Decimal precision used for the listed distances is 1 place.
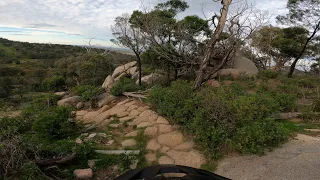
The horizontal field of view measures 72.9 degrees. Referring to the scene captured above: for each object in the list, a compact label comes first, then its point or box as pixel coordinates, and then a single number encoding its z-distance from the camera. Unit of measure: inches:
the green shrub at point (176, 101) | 182.1
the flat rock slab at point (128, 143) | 167.1
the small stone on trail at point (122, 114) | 231.7
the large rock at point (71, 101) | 318.3
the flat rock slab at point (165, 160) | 144.8
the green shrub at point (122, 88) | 301.1
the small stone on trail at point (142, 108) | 237.9
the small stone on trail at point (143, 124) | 195.6
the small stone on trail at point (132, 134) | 182.5
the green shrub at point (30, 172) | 114.1
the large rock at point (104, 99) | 294.9
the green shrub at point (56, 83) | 609.6
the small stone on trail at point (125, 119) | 218.2
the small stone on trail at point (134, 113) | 228.1
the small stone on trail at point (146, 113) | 218.2
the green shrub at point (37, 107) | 211.0
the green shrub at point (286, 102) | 227.8
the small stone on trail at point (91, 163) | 137.7
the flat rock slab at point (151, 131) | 179.9
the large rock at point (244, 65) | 436.0
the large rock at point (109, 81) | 429.6
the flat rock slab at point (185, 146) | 158.3
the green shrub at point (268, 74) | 396.8
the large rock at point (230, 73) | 390.9
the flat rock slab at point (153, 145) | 161.2
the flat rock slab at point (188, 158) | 142.7
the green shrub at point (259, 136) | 143.1
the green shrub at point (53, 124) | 171.9
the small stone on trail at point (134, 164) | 138.0
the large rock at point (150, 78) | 381.1
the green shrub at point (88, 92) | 299.7
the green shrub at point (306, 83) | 362.9
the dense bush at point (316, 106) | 226.7
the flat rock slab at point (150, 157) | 147.2
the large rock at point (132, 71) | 453.4
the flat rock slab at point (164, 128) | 182.1
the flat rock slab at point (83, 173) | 126.6
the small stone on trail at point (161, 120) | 196.7
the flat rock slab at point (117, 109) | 243.0
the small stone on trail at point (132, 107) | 246.8
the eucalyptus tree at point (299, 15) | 462.3
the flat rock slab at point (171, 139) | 166.7
